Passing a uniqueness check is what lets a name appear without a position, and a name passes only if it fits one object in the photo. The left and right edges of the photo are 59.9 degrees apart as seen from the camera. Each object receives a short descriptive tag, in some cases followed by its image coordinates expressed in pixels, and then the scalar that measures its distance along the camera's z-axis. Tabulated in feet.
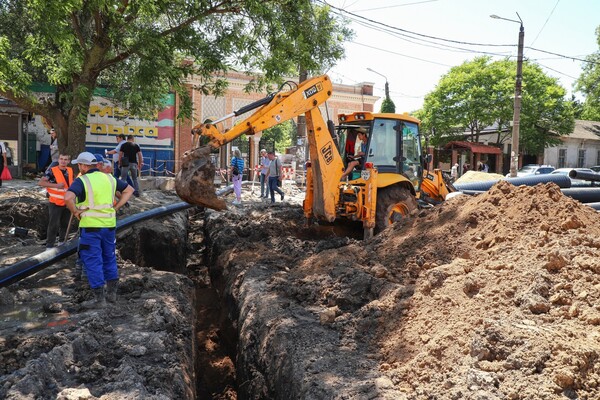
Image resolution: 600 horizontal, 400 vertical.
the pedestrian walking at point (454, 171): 94.07
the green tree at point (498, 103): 106.63
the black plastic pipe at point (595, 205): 26.14
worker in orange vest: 23.31
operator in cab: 29.22
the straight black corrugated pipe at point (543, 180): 27.02
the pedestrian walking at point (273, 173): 47.06
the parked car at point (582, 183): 31.40
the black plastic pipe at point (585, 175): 27.20
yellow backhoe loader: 23.66
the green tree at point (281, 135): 188.55
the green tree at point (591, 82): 122.52
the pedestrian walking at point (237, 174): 46.65
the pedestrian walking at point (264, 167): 48.37
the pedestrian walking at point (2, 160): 40.27
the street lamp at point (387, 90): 117.60
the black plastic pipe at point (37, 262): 18.31
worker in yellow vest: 17.48
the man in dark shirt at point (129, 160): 37.22
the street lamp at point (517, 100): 59.27
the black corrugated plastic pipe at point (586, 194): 27.52
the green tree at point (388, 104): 118.21
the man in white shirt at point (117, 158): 38.09
